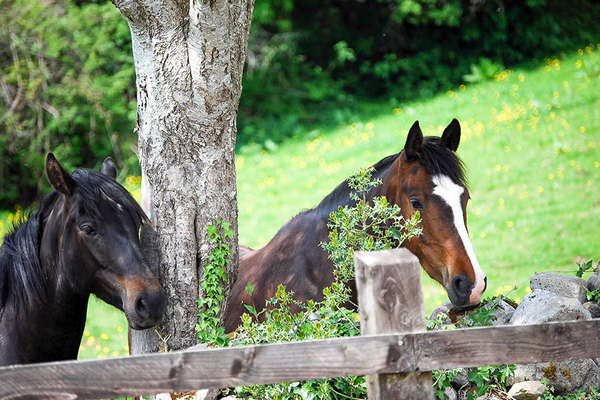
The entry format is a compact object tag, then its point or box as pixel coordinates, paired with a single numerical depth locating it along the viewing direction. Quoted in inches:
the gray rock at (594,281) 326.0
